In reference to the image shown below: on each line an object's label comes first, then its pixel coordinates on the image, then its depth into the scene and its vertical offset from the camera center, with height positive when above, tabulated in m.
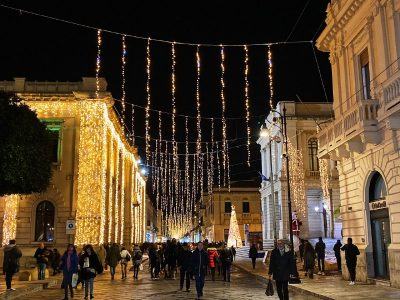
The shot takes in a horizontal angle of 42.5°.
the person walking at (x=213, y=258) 22.08 -0.43
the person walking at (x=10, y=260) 16.52 -0.30
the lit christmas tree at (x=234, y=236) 51.84 +1.19
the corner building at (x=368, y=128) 15.71 +3.81
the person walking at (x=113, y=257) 22.70 -0.33
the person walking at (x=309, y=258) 21.16 -0.45
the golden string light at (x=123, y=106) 24.90 +7.00
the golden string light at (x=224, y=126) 25.84 +6.14
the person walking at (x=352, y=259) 17.48 -0.41
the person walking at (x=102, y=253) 26.89 -0.17
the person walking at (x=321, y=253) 22.64 -0.26
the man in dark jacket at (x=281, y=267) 11.22 -0.42
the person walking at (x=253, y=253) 28.91 -0.29
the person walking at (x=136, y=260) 22.81 -0.48
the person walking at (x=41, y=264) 21.42 -0.56
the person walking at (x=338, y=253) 22.82 -0.27
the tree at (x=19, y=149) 22.81 +4.58
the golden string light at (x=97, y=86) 31.04 +9.78
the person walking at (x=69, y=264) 14.17 -0.38
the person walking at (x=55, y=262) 24.94 -0.56
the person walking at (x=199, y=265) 14.19 -0.46
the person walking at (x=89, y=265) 14.23 -0.42
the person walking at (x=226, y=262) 20.95 -0.56
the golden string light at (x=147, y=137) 19.71 +6.26
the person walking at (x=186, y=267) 15.69 -0.58
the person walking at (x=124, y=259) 22.95 -0.42
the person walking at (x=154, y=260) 22.52 -0.48
